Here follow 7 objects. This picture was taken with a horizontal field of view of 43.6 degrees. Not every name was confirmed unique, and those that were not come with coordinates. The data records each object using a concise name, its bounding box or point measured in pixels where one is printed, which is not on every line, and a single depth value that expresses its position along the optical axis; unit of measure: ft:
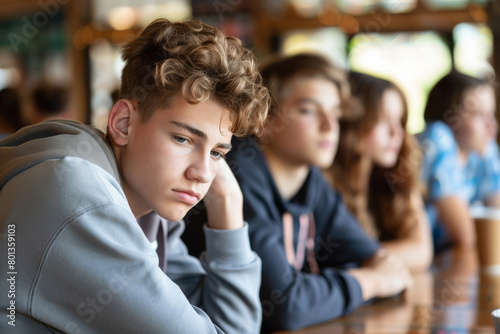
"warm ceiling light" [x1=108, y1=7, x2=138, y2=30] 17.02
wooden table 3.70
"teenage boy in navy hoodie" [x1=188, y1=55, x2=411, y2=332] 4.02
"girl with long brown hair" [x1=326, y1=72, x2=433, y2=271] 6.72
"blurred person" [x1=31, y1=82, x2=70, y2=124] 11.53
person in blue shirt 7.52
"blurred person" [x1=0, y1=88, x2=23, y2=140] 11.22
